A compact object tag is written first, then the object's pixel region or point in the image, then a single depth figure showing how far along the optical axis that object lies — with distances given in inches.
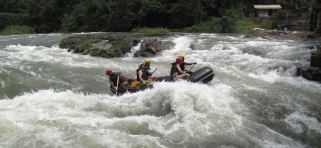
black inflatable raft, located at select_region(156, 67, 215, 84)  317.1
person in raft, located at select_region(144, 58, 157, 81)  333.1
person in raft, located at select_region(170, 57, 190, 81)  320.8
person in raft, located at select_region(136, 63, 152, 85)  318.7
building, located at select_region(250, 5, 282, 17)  1362.0
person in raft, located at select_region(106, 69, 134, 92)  329.1
